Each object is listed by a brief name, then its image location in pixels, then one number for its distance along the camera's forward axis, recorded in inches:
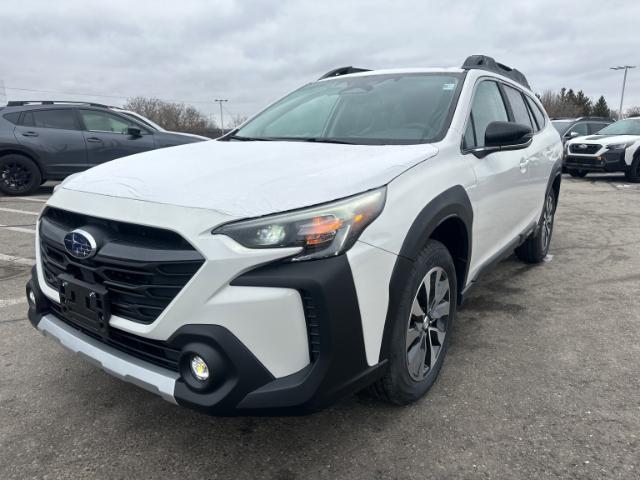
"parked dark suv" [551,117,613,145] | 601.7
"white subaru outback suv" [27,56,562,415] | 68.9
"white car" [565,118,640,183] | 467.2
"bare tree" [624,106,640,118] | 3063.2
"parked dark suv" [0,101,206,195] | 345.4
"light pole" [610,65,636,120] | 2046.0
